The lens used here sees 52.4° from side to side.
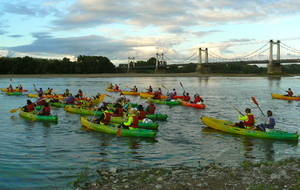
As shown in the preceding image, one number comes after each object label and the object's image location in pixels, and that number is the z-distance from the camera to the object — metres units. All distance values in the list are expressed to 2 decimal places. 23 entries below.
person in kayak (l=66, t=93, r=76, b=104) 23.69
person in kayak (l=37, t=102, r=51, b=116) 17.14
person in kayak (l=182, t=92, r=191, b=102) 25.56
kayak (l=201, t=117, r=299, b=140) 12.87
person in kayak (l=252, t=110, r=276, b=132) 13.40
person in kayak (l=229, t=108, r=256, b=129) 13.96
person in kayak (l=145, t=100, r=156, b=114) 18.23
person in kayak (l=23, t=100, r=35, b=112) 18.28
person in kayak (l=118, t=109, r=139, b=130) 13.48
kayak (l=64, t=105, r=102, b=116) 20.17
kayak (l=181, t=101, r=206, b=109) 23.54
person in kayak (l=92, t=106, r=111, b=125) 14.66
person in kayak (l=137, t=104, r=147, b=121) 15.21
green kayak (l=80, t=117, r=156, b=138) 13.14
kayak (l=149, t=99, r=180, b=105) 25.67
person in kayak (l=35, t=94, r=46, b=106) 22.36
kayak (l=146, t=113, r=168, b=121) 17.84
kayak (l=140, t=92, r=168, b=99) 31.22
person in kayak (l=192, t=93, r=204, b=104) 24.09
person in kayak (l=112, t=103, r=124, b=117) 16.80
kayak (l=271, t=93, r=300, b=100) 30.05
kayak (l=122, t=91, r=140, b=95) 35.84
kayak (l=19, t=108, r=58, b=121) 16.92
